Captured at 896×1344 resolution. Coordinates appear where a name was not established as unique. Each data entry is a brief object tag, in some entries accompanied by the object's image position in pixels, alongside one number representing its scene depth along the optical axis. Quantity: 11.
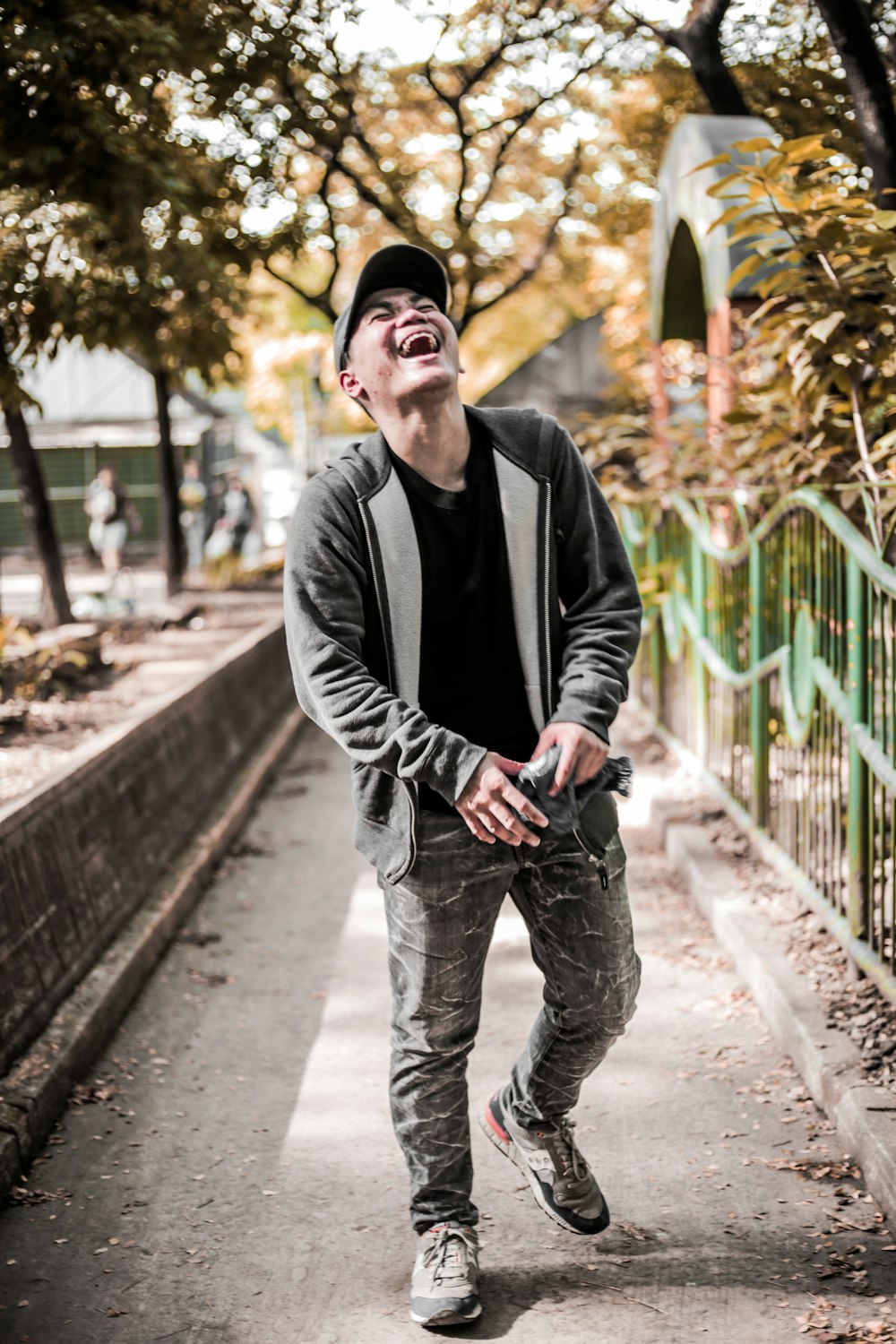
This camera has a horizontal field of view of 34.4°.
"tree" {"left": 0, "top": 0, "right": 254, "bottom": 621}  6.93
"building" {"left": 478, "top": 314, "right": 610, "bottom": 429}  28.38
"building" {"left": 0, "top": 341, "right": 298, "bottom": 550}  38.19
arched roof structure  8.77
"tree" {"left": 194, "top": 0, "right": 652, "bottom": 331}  15.74
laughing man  3.07
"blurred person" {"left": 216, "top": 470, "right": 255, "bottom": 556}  26.25
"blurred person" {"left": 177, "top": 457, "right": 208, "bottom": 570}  29.95
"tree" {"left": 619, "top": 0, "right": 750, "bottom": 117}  9.41
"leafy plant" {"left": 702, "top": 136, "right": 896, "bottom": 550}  5.18
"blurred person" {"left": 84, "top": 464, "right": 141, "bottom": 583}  20.36
